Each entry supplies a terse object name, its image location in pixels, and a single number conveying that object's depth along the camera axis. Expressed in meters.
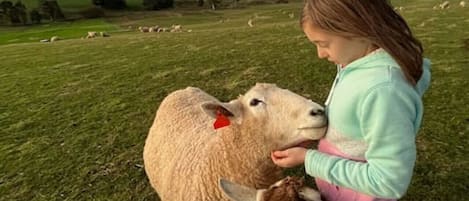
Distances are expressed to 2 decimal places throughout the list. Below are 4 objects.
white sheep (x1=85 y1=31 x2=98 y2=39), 28.69
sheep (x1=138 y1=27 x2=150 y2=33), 31.93
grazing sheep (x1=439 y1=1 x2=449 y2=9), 23.17
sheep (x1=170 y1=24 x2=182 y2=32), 28.55
